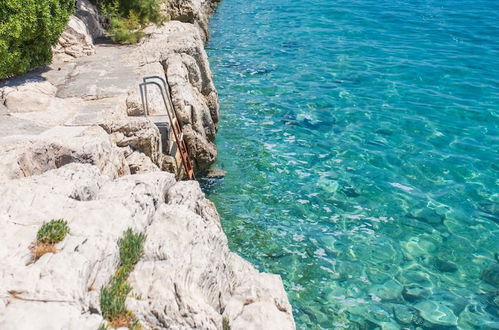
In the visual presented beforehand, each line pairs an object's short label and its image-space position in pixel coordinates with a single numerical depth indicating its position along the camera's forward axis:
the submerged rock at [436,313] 8.98
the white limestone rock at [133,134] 9.34
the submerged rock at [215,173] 12.76
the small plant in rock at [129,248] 5.90
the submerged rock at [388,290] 9.48
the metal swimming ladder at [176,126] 10.38
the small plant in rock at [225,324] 6.04
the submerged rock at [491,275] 9.86
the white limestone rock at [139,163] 9.09
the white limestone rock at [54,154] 7.38
